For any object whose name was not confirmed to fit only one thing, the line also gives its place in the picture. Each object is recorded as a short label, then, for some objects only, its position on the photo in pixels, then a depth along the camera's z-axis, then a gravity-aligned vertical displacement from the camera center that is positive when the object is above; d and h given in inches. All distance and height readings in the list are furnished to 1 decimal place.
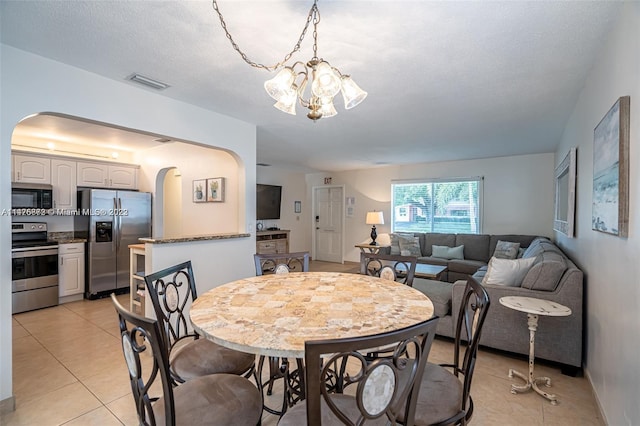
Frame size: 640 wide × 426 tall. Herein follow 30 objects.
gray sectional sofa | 94.3 -34.6
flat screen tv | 257.1 +8.3
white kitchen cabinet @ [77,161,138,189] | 179.3 +20.9
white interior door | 299.0 -11.9
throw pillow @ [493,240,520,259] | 185.8 -23.2
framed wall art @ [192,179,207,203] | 169.2 +10.8
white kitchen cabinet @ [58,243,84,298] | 161.8 -32.6
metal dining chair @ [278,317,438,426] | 30.4 -17.9
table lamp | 256.5 -7.2
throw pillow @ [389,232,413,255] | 233.9 -23.3
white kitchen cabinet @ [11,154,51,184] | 156.2 +20.9
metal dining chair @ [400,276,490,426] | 46.3 -29.9
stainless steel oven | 146.9 -29.7
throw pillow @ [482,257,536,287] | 108.2 -21.3
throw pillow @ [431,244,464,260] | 213.2 -28.4
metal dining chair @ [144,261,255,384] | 58.6 -29.7
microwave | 154.2 +6.7
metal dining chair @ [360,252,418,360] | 84.8 -16.9
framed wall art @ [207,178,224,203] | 159.5 +11.0
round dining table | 41.7 -17.4
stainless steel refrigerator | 171.2 -12.5
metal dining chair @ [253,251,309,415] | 68.0 -37.7
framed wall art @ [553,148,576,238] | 113.7 +7.8
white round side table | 81.6 -26.6
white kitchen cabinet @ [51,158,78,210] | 168.2 +14.3
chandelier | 60.8 +25.7
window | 234.7 +4.9
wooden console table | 242.5 -25.5
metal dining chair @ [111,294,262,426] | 37.7 -29.2
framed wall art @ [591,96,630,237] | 57.8 +8.8
